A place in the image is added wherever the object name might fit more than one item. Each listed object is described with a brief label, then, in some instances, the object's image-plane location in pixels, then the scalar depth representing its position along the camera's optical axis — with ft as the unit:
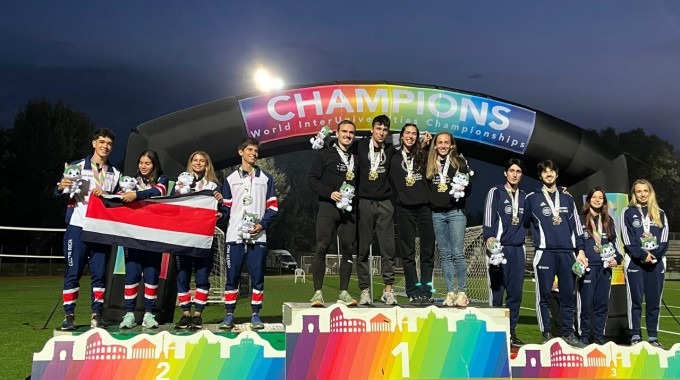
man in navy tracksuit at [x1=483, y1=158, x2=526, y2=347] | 18.52
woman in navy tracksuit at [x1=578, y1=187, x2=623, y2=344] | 20.72
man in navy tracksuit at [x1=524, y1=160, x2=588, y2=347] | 18.85
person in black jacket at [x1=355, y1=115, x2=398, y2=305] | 17.89
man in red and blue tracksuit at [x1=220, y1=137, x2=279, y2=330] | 17.16
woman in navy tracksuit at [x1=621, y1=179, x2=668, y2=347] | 20.30
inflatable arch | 25.95
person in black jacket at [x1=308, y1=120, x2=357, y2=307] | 17.70
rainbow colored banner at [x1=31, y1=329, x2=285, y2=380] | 14.12
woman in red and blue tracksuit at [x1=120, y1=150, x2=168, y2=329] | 16.63
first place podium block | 15.39
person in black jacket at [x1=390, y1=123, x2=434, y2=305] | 18.12
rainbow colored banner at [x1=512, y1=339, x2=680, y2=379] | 16.47
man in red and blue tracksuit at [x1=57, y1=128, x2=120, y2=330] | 16.49
